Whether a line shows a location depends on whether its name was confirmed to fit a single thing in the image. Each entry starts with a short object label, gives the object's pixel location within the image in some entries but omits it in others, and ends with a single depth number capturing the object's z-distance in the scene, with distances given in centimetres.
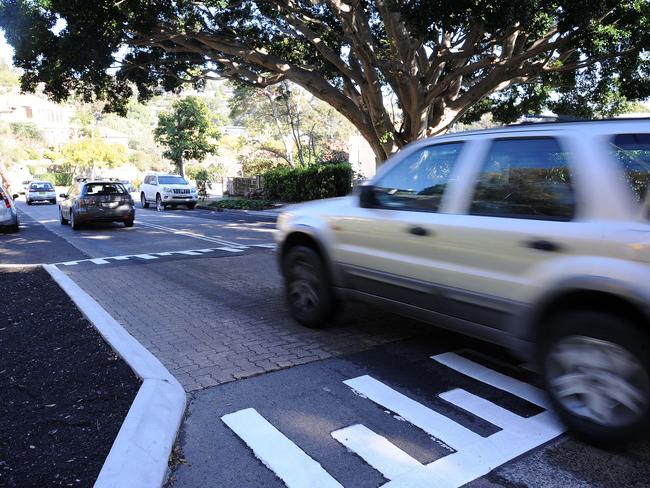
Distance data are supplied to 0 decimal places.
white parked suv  2777
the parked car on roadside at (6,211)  1536
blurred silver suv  298
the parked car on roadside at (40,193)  3703
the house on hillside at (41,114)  9127
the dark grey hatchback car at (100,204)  1638
